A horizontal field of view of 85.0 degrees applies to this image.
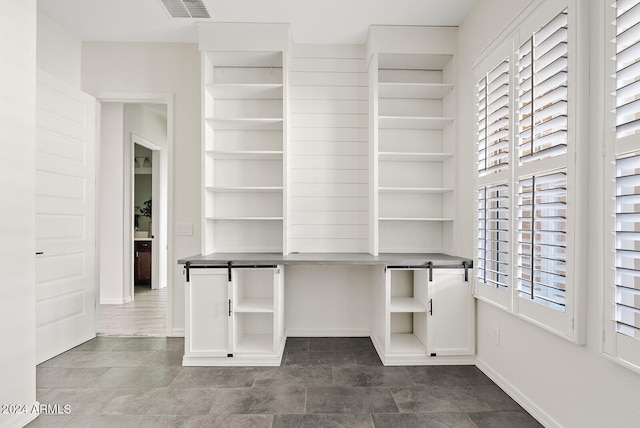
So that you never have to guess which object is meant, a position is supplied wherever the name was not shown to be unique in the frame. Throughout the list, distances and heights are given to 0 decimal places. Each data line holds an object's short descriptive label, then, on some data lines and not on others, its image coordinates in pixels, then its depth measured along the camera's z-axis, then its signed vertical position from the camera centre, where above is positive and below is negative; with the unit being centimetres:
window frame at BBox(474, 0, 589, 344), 165 +26
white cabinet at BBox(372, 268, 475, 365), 281 -84
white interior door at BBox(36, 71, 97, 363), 289 -3
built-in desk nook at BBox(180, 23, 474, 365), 315 +46
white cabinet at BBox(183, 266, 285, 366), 278 -85
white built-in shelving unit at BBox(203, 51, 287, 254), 338 +49
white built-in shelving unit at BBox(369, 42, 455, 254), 336 +50
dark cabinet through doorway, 582 -78
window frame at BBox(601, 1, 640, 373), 148 +10
